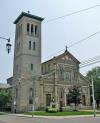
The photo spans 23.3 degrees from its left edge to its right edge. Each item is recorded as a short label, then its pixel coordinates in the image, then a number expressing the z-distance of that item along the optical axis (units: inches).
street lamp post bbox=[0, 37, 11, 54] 753.0
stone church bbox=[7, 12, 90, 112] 2488.9
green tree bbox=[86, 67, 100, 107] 3242.1
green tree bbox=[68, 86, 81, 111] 2389.3
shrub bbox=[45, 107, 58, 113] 2063.0
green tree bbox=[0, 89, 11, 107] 2694.1
